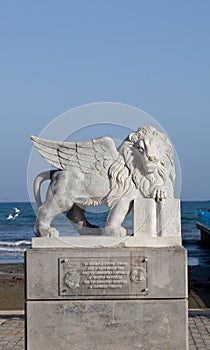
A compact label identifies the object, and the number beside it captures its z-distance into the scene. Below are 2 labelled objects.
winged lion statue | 6.73
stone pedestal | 6.52
